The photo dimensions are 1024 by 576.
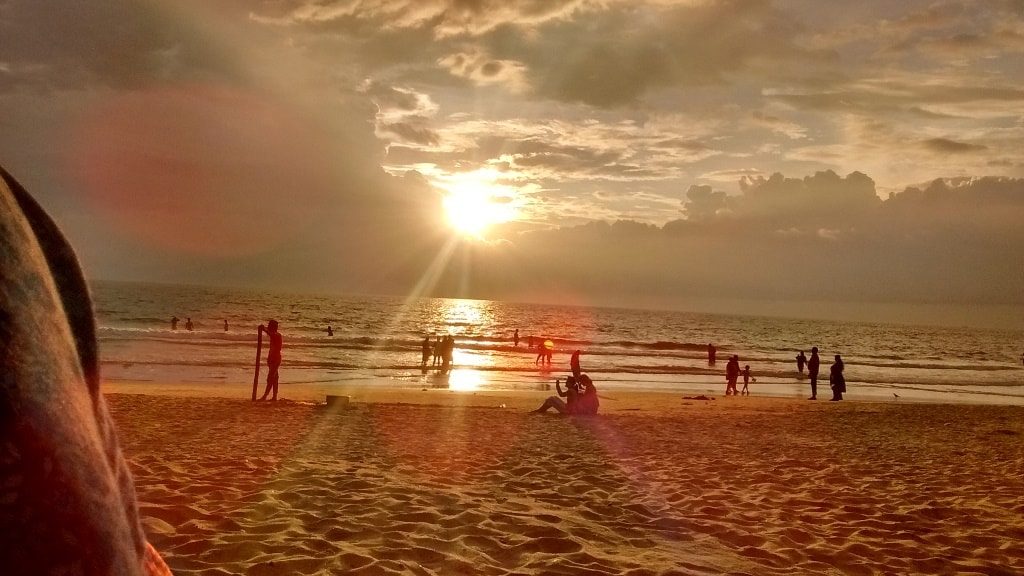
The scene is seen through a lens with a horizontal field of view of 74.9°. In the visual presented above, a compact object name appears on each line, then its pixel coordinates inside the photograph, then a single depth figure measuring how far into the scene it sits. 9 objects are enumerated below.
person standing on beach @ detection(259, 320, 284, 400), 17.17
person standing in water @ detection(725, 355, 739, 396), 28.62
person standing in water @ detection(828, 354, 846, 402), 25.89
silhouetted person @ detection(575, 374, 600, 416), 16.89
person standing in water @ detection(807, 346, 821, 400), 27.39
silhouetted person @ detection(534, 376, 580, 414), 16.86
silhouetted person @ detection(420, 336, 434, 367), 34.72
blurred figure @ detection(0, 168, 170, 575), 0.78
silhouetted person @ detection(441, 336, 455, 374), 33.56
